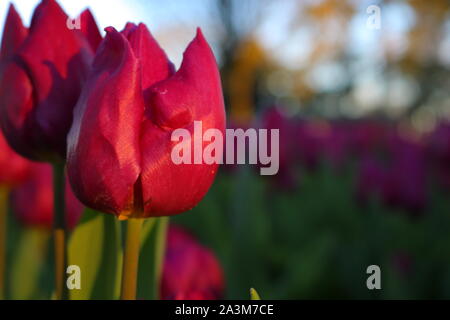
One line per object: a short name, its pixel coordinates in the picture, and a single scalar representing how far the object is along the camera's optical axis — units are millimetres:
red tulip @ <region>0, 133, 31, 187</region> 612
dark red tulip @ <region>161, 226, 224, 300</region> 569
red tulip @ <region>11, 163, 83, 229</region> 1028
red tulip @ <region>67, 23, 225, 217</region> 453
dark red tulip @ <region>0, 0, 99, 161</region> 488
